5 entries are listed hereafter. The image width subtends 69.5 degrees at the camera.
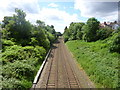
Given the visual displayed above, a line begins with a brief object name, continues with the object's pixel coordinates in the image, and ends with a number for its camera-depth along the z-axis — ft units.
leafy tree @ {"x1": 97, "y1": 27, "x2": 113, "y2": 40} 63.58
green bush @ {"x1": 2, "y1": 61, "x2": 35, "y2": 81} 19.73
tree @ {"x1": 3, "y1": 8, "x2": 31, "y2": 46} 48.78
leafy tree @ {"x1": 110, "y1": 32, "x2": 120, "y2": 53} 32.06
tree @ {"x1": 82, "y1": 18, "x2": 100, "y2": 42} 70.12
